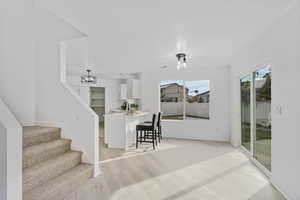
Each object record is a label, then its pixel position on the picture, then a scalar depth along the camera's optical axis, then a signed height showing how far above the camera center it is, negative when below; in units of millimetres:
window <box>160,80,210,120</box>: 4271 +56
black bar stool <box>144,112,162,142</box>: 3782 -825
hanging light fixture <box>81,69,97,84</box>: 3945 +744
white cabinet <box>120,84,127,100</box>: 5159 +421
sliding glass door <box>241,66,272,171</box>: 2180 -287
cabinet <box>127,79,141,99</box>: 4750 +497
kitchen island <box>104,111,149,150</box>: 3368 -790
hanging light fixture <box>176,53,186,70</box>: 2803 +996
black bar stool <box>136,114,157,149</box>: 3339 -744
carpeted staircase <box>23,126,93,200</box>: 1498 -891
